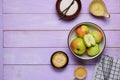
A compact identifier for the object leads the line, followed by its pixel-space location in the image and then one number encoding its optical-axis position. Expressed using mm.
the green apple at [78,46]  1307
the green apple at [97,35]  1328
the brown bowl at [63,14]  1359
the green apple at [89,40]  1312
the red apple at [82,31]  1330
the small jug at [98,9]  1371
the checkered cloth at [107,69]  1306
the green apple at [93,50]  1325
